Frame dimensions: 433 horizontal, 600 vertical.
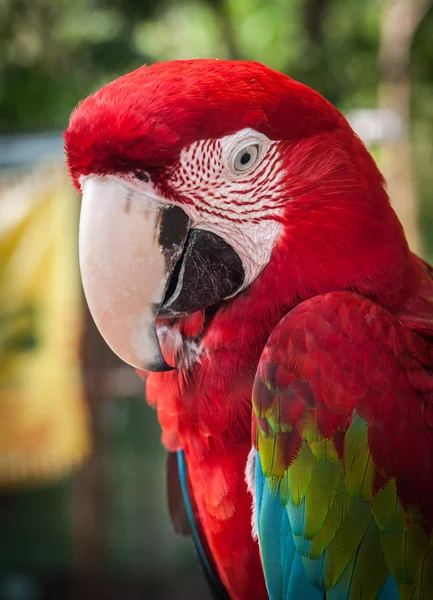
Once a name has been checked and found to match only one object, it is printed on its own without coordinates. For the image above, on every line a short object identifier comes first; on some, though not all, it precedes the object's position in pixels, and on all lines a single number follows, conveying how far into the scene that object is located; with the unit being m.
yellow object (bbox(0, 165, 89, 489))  2.03
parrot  0.72
